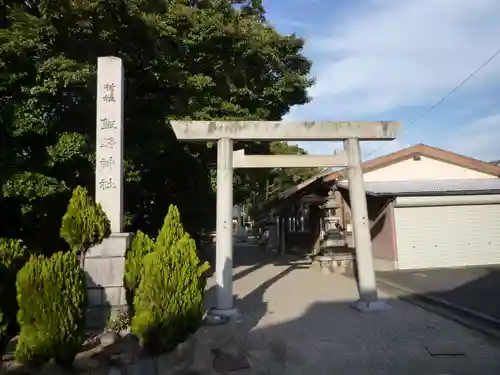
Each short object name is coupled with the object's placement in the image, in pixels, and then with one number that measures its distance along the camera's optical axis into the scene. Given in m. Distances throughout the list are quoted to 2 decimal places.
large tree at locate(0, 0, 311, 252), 9.52
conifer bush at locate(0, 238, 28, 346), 5.17
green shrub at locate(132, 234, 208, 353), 5.25
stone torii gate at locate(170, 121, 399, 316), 8.84
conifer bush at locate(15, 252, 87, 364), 4.75
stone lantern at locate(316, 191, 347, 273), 15.95
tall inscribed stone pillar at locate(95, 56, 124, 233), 7.88
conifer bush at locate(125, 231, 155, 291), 6.46
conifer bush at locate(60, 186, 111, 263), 6.45
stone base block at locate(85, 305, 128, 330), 7.28
